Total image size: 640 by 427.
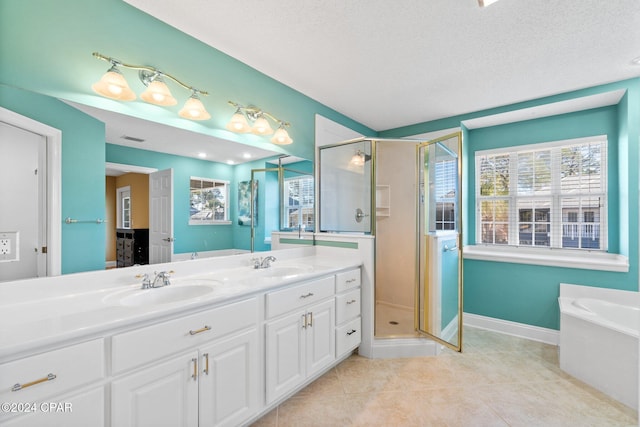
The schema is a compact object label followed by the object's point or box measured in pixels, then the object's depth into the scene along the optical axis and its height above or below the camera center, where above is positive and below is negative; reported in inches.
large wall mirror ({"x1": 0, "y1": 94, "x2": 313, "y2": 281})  57.6 +5.8
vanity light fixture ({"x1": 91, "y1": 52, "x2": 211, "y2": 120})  59.0 +28.3
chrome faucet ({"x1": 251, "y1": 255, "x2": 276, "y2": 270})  88.2 -15.8
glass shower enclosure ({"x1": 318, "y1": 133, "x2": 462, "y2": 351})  105.5 -1.7
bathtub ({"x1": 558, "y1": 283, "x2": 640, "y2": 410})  75.6 -37.4
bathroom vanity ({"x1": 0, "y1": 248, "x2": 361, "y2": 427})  36.5 -22.4
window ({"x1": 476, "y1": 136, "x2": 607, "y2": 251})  116.8 +8.2
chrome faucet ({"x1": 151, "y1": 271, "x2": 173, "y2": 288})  61.8 -15.0
